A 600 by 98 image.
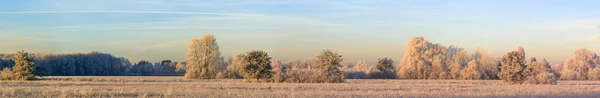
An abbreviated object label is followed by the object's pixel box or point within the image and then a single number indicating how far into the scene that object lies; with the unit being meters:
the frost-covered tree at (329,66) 59.91
